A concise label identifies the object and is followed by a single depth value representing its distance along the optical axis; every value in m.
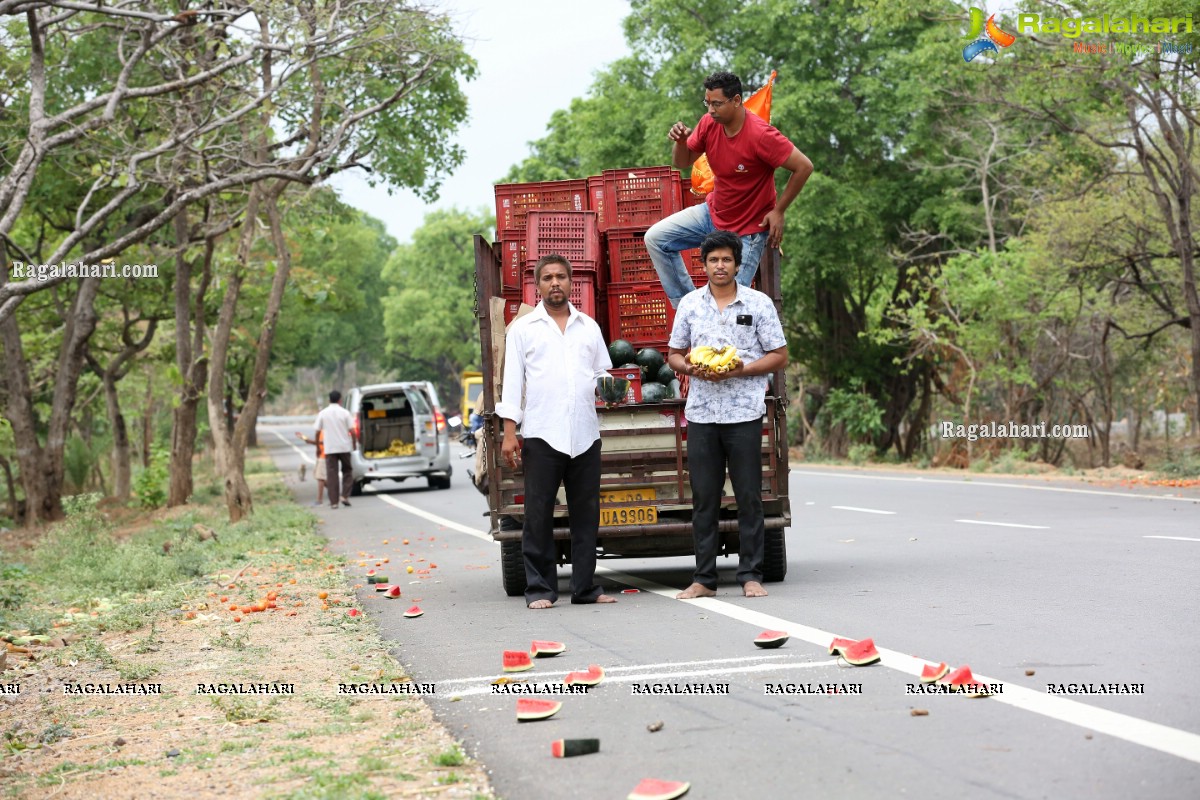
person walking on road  24.55
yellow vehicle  53.66
